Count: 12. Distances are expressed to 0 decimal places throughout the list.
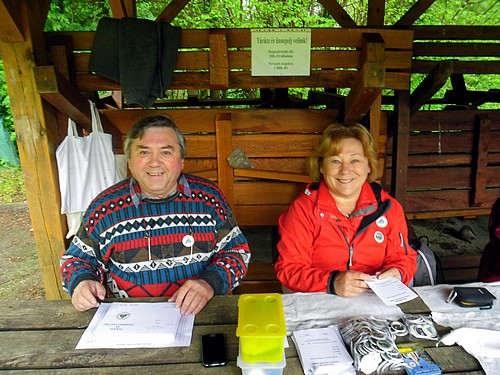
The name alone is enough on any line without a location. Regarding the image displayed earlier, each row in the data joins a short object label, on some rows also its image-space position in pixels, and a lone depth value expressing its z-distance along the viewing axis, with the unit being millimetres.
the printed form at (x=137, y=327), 1278
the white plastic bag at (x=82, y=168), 2564
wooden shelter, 2385
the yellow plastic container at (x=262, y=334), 992
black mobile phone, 1179
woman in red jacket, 1915
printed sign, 2465
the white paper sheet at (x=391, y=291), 1496
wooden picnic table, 1162
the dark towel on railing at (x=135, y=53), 2387
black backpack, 2131
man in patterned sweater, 1788
